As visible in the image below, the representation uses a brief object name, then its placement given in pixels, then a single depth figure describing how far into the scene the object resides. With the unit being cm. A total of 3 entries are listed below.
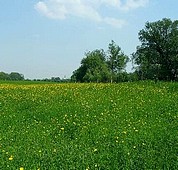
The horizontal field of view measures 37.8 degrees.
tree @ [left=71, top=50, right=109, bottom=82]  6455
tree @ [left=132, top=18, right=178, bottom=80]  4575
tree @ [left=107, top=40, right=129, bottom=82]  6625
